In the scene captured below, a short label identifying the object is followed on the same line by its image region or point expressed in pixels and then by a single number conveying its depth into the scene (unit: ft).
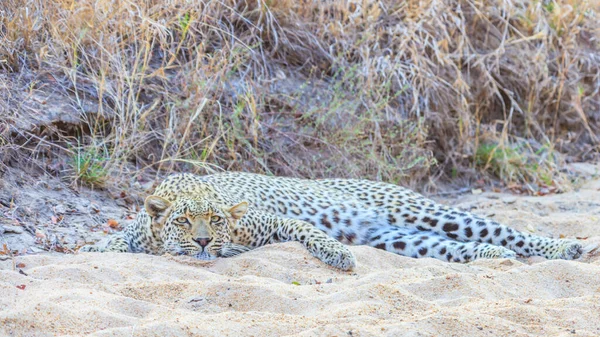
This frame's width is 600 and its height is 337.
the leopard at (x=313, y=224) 37.22
